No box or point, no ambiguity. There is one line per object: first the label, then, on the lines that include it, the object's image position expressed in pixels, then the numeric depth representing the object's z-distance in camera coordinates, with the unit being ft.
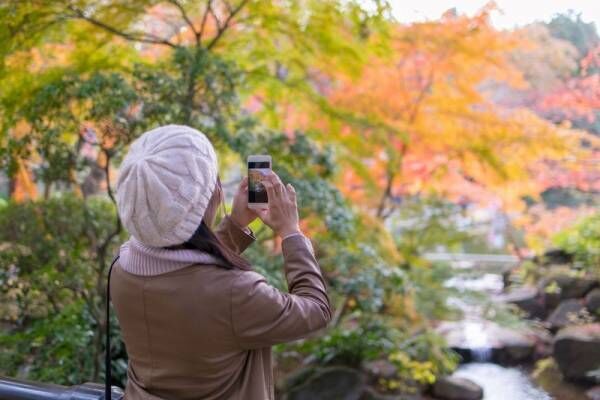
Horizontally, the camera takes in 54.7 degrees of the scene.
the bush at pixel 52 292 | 9.36
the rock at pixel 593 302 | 20.95
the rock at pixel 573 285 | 22.61
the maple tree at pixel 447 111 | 16.56
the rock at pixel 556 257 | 25.71
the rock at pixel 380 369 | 15.52
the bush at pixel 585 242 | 22.80
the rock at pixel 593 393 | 16.26
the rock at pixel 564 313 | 21.32
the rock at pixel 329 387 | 14.78
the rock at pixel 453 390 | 15.93
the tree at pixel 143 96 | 9.60
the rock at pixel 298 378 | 15.01
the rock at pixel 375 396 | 14.93
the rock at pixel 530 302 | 23.93
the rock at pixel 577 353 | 17.38
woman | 3.30
